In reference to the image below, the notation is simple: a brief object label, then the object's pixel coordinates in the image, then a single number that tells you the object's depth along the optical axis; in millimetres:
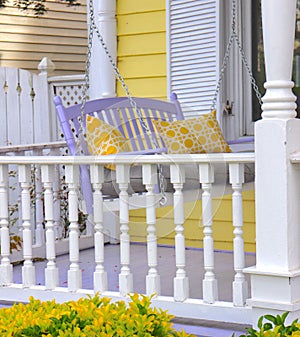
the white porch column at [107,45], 9676
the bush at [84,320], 3491
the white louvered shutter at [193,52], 8795
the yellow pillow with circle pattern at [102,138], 7088
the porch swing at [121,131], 6847
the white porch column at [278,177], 5094
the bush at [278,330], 3374
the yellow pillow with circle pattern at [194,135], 7322
